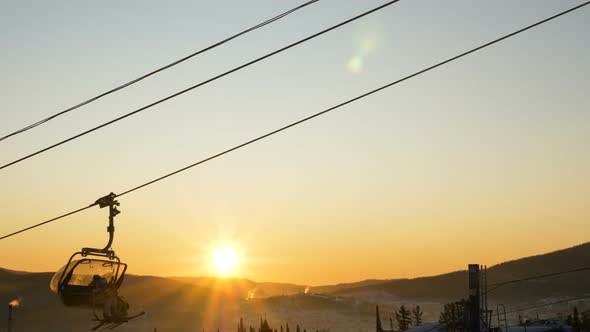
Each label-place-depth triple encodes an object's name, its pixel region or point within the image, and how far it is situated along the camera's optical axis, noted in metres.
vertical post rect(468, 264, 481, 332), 34.78
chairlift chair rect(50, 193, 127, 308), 28.95
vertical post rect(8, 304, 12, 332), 47.46
